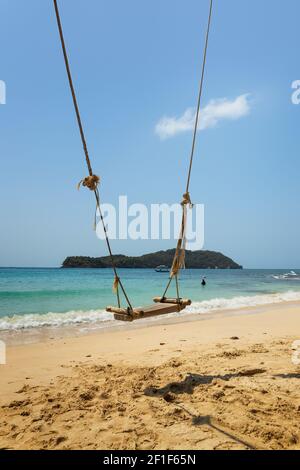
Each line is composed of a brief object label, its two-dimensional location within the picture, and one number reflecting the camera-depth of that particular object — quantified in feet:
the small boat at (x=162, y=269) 222.63
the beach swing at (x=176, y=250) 10.26
